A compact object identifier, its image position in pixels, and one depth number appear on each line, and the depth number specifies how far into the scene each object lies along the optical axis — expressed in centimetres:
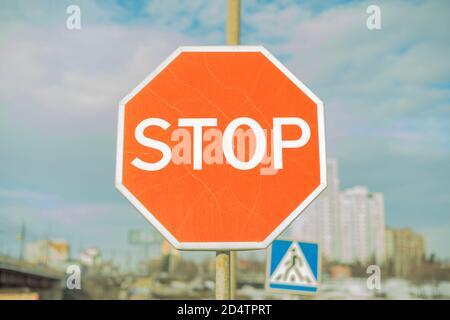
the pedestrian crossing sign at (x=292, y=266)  762
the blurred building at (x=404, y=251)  11453
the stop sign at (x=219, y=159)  194
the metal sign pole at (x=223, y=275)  197
